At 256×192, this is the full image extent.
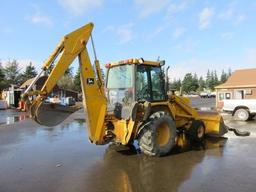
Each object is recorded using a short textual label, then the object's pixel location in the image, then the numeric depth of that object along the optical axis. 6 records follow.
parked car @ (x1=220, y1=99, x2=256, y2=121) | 12.02
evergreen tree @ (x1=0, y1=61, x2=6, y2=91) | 42.19
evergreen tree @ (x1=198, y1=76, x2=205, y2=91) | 75.97
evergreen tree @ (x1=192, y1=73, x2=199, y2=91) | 68.94
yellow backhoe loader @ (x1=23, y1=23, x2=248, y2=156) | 5.11
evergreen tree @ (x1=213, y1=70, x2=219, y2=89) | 73.95
